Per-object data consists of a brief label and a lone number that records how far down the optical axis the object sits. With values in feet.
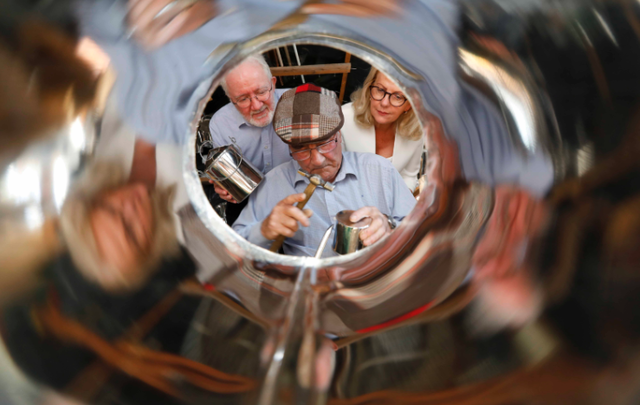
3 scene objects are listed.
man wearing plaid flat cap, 3.22
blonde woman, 3.61
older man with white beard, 3.55
